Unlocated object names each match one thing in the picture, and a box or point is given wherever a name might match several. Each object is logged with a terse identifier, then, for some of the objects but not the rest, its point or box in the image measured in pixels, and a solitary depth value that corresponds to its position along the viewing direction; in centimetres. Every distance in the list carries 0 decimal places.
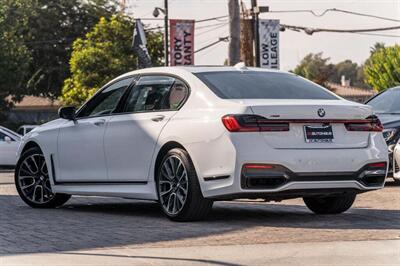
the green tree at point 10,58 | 4897
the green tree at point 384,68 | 7331
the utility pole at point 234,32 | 2655
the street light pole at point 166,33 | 4646
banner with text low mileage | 3625
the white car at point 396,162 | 1300
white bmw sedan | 923
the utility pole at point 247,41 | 3688
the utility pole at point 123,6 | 6121
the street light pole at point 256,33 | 3647
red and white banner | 3825
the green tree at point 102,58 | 5366
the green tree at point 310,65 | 10425
